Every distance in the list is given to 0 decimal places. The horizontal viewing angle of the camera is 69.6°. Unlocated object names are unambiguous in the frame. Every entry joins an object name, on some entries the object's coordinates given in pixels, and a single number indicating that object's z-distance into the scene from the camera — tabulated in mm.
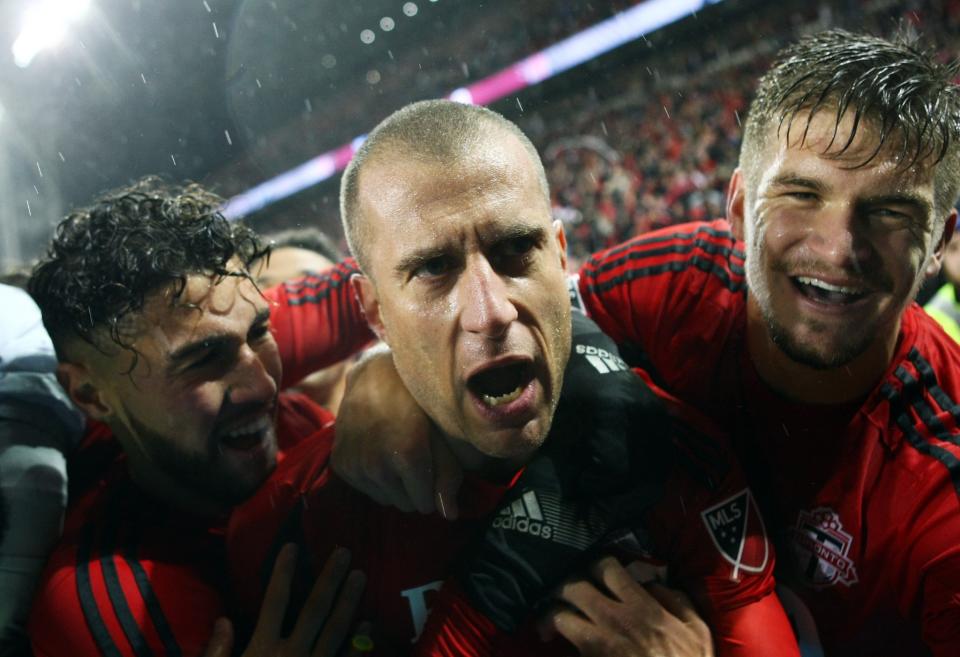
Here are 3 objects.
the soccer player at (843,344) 883
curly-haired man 949
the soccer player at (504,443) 831
